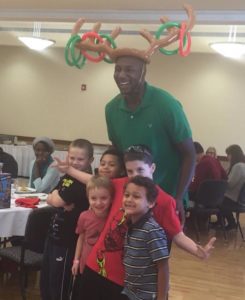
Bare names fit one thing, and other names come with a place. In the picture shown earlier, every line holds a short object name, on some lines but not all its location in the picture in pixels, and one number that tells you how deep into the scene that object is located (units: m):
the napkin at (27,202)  3.48
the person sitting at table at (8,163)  5.18
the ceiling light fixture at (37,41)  7.97
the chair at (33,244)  3.04
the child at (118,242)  1.94
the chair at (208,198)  5.45
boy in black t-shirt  2.43
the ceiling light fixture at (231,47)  7.08
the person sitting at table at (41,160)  4.42
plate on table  4.03
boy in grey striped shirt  1.87
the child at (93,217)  2.15
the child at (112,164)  2.26
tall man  2.06
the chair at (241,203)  5.80
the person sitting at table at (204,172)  5.77
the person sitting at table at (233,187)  5.85
